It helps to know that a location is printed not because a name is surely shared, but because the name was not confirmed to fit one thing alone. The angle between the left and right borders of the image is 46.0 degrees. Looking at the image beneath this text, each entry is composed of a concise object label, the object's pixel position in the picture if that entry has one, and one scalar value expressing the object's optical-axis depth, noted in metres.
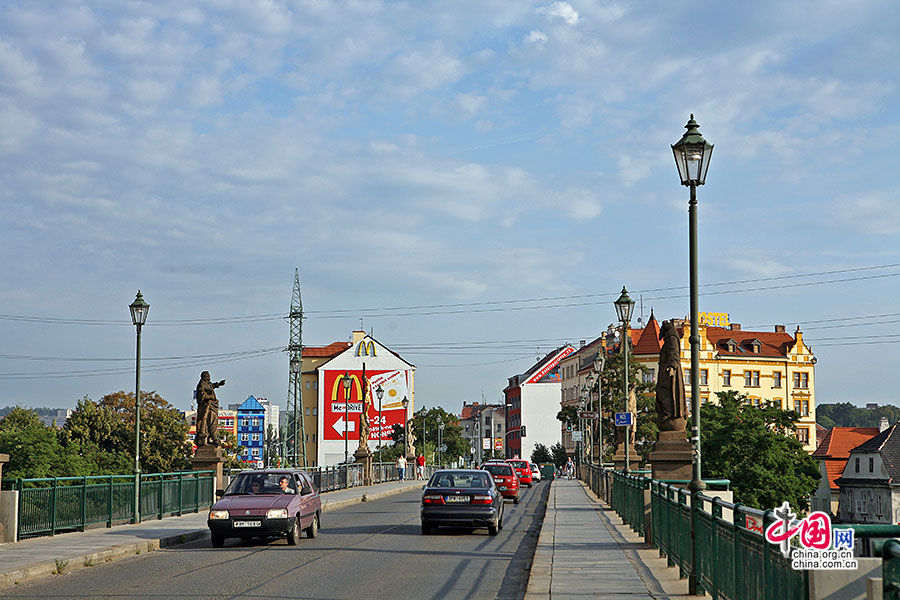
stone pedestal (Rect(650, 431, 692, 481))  22.25
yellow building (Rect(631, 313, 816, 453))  117.38
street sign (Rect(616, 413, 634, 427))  29.20
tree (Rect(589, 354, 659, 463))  55.97
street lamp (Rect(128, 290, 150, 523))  27.06
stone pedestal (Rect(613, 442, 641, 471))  40.35
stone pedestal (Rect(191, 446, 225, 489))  34.12
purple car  20.16
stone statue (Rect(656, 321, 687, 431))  22.95
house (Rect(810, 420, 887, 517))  102.29
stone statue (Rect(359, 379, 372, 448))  61.00
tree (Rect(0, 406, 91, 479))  51.16
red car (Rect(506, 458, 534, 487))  67.56
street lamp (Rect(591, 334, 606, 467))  48.97
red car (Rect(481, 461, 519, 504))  42.31
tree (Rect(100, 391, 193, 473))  72.44
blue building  147.35
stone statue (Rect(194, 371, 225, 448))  35.47
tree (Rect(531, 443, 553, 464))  144.75
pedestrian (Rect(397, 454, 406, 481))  67.06
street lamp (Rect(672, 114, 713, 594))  14.41
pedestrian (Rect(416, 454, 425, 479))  78.69
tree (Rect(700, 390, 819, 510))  70.94
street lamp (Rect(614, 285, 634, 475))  30.00
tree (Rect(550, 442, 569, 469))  142.38
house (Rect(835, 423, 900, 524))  88.06
